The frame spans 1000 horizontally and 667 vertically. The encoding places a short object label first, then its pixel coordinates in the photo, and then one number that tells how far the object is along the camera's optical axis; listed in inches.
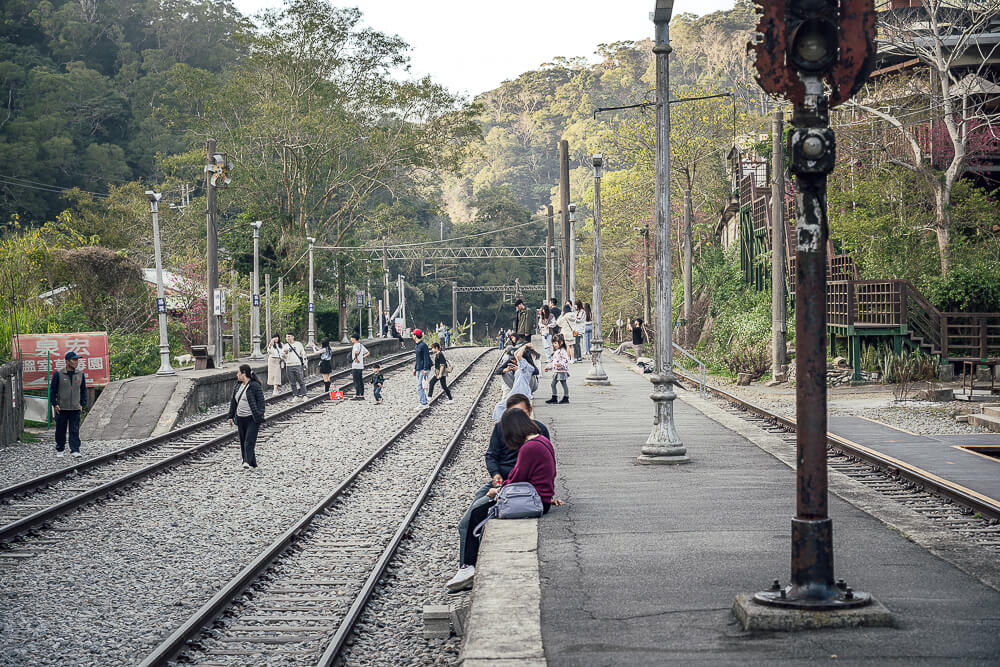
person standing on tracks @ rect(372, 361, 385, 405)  1163.4
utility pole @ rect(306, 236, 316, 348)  1966.0
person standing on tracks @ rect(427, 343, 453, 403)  1131.3
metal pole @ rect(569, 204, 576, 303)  1792.6
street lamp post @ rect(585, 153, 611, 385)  1178.0
